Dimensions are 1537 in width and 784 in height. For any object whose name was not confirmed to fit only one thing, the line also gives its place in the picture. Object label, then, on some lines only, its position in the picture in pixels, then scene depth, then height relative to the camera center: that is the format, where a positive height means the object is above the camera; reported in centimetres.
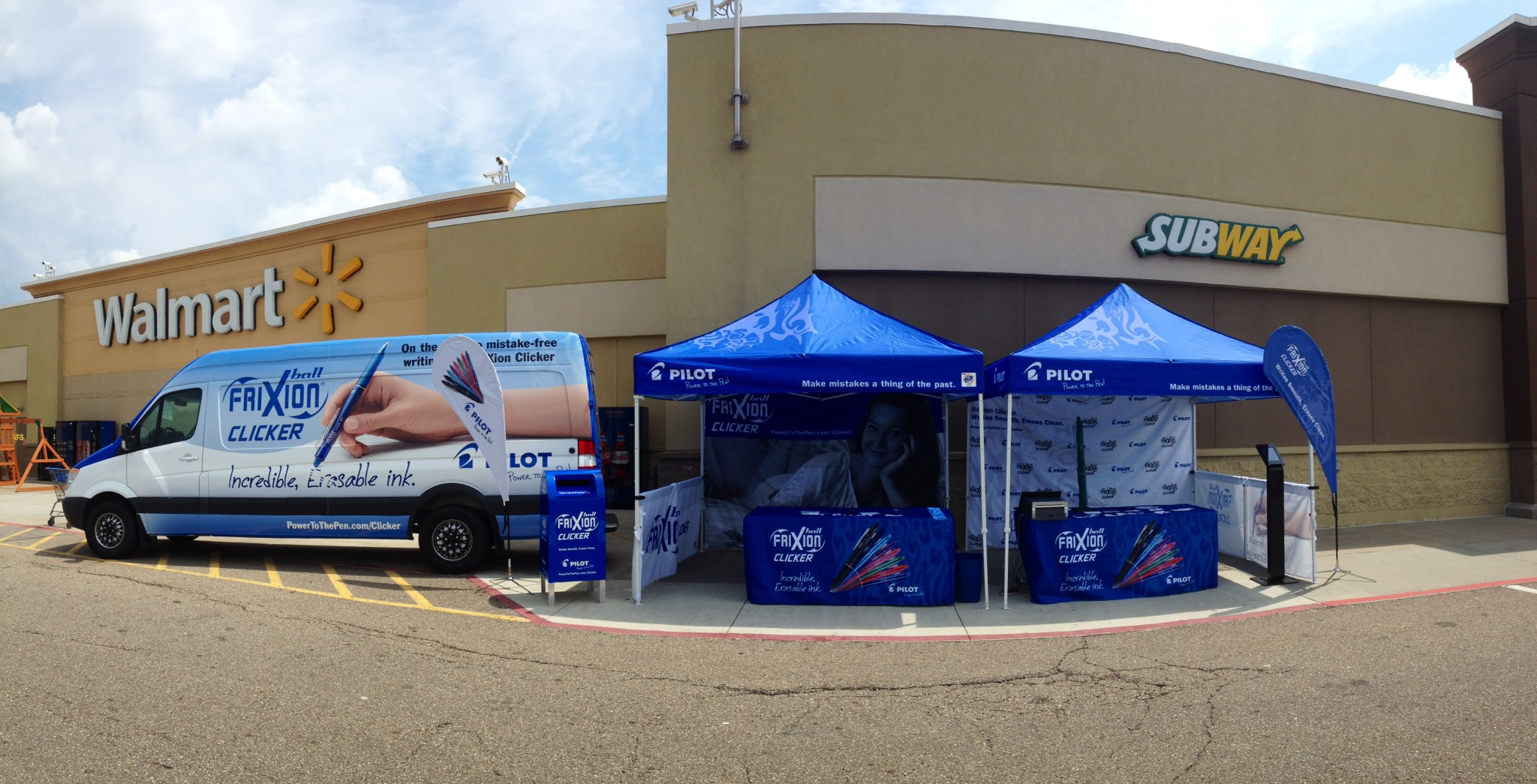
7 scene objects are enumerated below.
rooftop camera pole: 1174 +446
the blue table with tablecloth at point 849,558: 796 -133
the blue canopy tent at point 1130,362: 802 +54
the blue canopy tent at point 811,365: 795 +50
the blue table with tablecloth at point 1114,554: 805 -133
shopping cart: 1187 -96
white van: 936 -39
